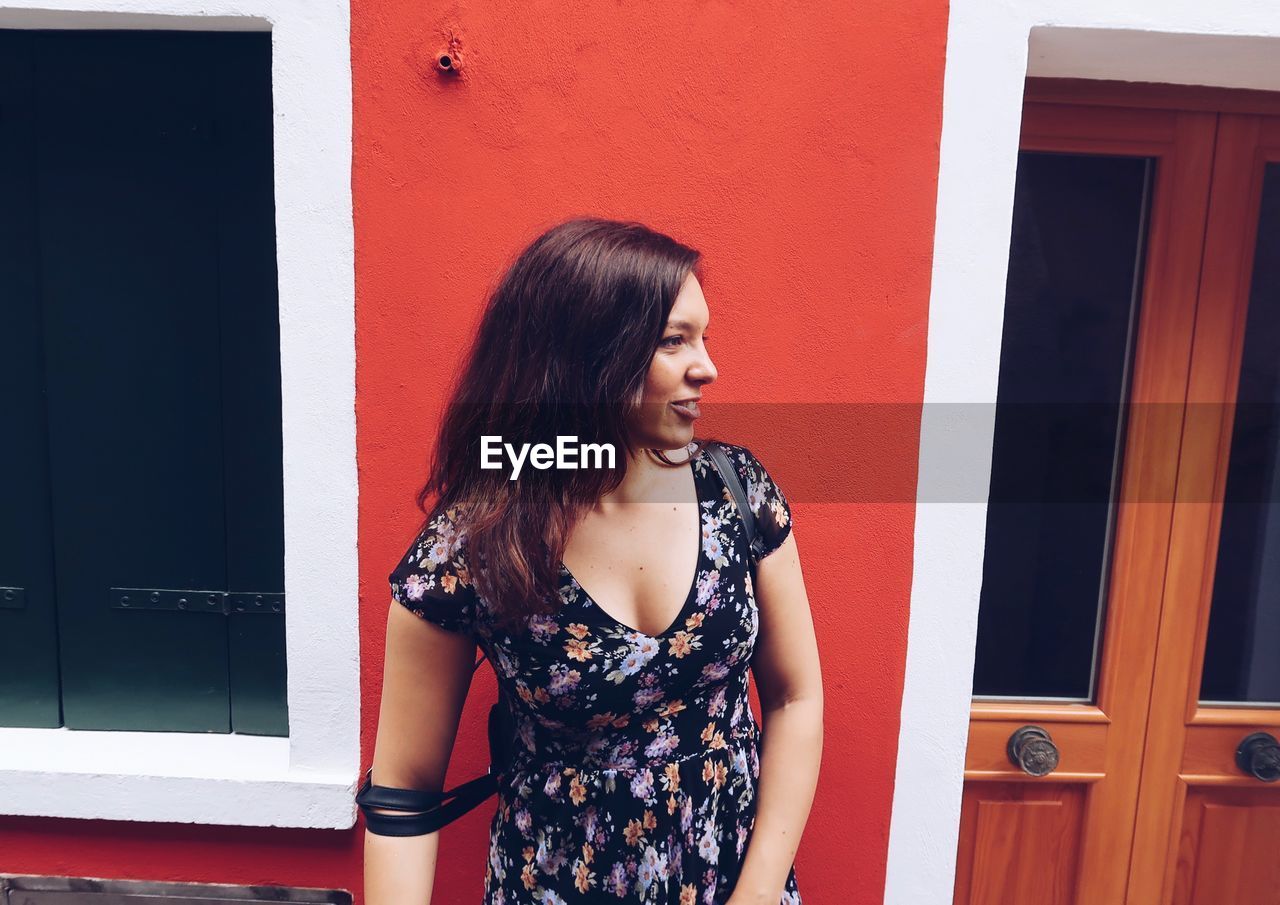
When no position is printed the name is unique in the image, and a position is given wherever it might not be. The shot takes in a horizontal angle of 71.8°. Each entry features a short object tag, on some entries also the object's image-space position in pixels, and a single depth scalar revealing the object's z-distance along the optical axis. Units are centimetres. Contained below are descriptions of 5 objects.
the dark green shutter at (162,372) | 209
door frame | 187
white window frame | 192
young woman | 140
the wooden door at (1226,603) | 221
